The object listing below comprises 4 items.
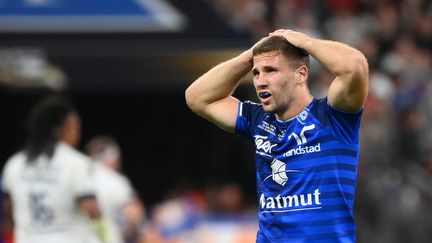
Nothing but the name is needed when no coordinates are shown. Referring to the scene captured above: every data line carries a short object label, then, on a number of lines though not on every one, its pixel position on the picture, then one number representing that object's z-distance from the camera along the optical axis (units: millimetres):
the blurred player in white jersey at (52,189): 16656
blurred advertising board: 27922
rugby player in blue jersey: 11883
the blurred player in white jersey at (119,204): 21344
